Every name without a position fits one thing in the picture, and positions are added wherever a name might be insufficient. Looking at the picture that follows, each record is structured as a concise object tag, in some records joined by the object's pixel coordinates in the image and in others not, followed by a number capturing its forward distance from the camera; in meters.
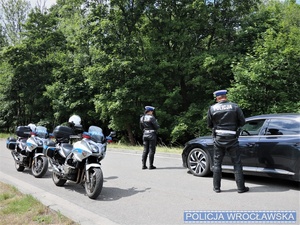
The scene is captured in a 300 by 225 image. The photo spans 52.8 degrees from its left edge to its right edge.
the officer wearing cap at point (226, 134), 5.66
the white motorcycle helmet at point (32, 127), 8.60
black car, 5.65
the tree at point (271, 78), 14.94
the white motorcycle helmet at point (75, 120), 6.07
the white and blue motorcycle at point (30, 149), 7.83
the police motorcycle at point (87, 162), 5.62
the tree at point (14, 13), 35.84
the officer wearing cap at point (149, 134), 8.66
